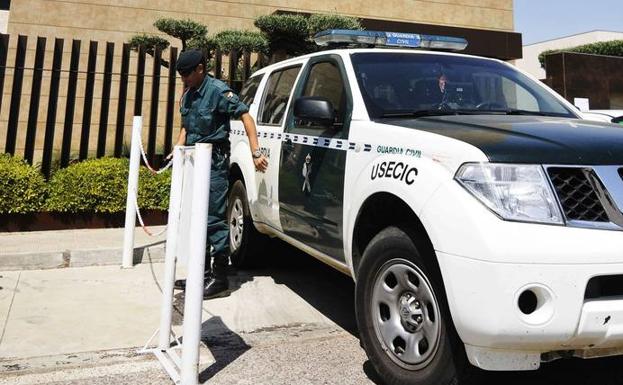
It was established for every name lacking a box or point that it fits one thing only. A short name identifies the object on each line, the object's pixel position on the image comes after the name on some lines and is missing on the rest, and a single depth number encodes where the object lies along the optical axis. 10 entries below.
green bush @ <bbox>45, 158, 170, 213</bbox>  6.99
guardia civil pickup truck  2.24
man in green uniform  4.47
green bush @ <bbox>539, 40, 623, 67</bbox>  34.47
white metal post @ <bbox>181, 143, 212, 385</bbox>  2.90
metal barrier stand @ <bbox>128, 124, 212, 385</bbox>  2.90
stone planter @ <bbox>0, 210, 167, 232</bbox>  6.89
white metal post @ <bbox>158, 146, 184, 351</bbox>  3.32
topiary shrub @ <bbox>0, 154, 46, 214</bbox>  6.70
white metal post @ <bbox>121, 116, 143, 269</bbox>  5.62
